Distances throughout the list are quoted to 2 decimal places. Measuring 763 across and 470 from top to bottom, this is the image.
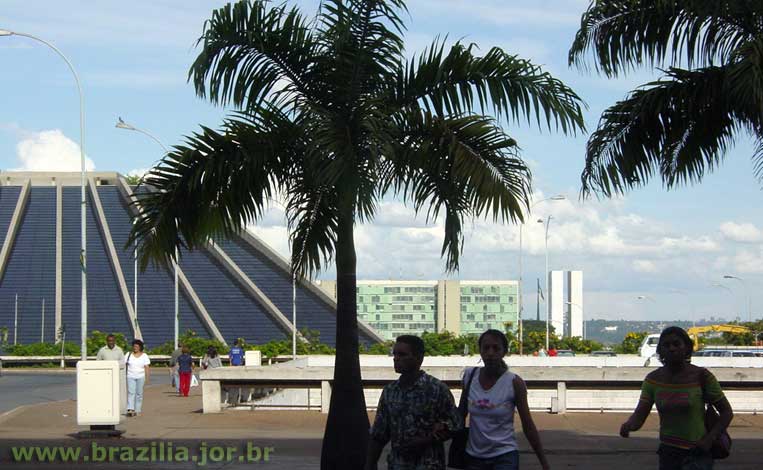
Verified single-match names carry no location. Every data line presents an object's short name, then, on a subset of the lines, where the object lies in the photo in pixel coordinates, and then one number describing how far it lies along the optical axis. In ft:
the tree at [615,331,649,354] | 229.45
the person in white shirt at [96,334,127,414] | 70.95
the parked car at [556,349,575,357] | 206.94
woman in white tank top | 24.91
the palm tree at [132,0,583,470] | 40.32
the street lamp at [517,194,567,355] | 207.30
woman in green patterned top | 24.50
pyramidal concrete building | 247.91
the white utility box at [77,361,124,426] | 57.93
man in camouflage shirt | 24.98
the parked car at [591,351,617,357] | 207.40
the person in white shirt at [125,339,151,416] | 73.53
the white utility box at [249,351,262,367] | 125.37
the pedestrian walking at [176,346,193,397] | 101.40
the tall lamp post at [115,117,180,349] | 134.31
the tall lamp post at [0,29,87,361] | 98.64
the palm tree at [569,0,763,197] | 43.24
